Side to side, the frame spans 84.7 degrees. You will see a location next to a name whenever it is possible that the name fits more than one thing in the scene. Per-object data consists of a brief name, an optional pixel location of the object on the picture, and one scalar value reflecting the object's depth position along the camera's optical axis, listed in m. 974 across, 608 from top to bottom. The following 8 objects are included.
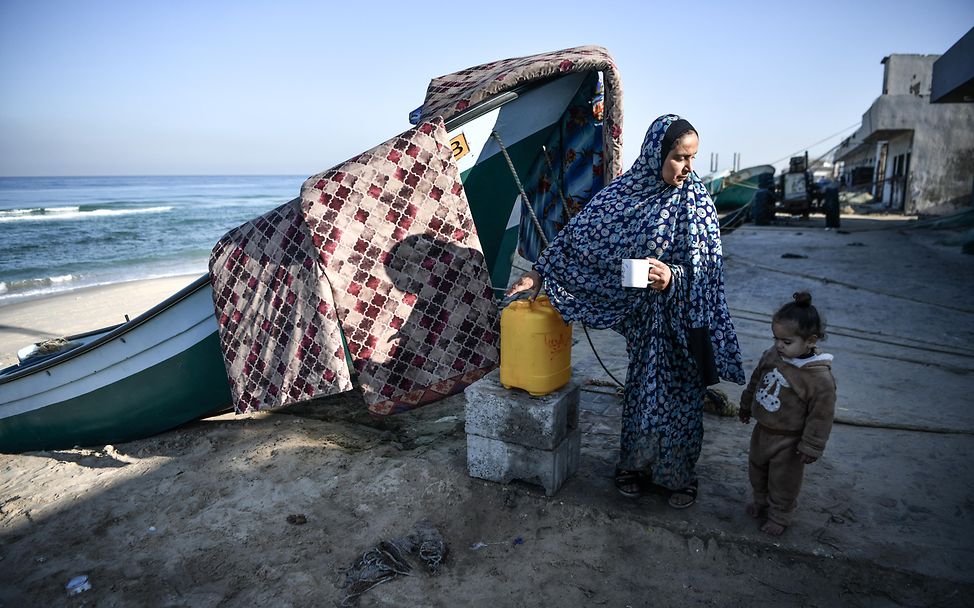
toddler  2.12
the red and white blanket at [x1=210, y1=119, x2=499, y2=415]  2.98
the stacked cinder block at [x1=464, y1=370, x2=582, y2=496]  2.64
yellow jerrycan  2.57
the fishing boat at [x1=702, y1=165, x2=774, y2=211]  21.80
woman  2.32
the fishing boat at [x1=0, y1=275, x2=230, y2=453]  3.69
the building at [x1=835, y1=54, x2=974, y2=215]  17.06
